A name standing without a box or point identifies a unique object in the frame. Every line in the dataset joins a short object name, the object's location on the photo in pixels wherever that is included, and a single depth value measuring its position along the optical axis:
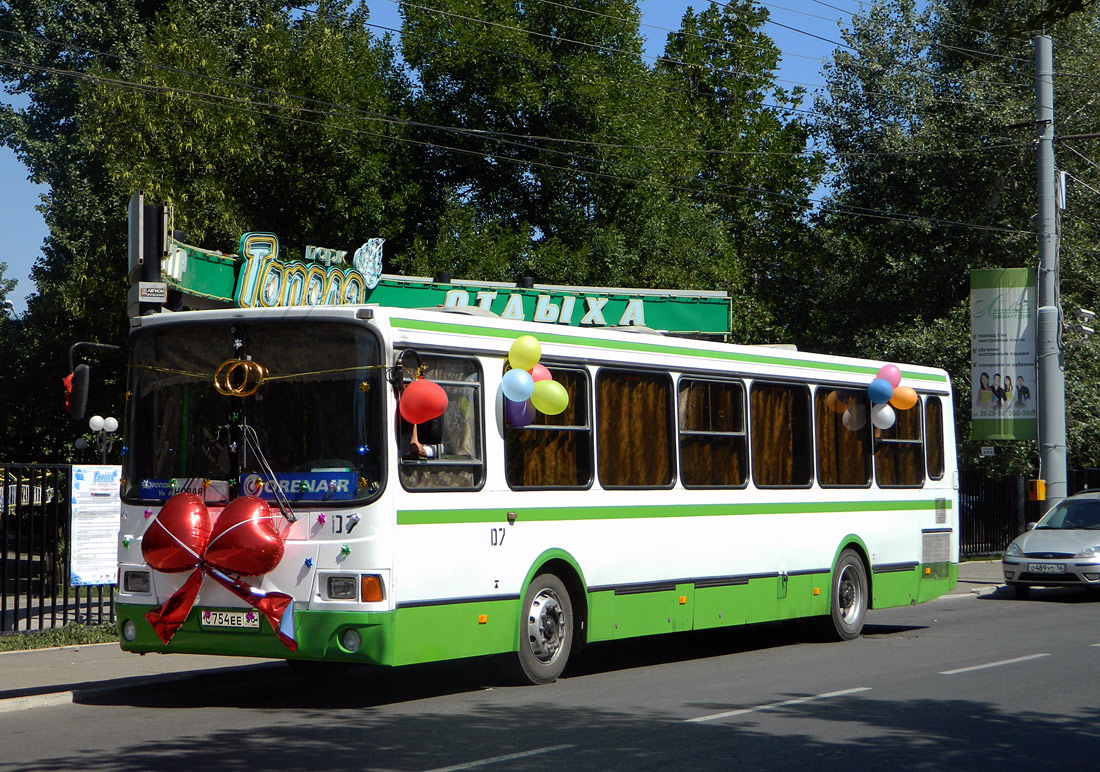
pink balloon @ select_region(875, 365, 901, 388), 16.11
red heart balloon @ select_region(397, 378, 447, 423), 10.00
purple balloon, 11.16
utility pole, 24.52
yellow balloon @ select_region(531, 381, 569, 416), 11.19
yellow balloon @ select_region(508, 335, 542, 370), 11.11
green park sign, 16.61
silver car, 21.50
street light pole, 27.10
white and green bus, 10.00
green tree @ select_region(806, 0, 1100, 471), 32.19
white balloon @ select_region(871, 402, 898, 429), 15.85
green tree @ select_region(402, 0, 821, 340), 29.75
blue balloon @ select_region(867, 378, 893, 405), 15.79
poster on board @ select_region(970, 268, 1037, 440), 25.42
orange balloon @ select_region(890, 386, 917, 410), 16.19
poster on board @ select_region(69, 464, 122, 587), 14.63
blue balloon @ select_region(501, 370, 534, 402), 10.95
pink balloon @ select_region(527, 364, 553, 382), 11.32
